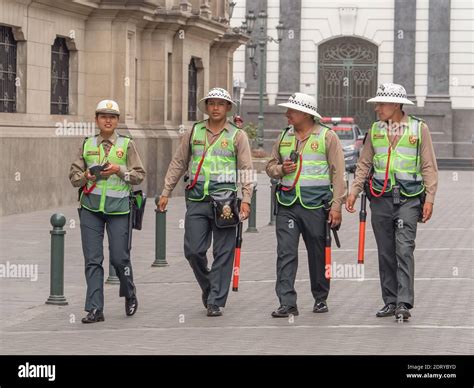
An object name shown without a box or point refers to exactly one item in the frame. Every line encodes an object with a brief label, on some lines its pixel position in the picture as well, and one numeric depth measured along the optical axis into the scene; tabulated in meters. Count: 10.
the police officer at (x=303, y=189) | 11.96
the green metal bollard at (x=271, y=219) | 23.34
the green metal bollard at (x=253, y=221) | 21.70
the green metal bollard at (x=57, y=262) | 12.66
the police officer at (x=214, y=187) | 12.03
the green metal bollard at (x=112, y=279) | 14.48
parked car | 45.47
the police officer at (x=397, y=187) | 11.76
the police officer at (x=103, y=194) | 11.62
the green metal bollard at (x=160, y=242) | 15.81
